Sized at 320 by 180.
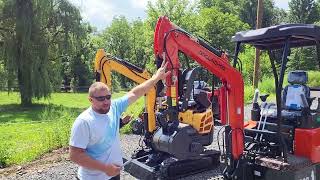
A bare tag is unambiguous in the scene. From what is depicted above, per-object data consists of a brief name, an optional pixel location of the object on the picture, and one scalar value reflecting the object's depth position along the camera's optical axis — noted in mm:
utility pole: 12820
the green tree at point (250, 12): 40312
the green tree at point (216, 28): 25883
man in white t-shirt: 2489
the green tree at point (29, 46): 16352
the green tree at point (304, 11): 36700
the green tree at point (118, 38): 41247
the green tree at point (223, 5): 37932
